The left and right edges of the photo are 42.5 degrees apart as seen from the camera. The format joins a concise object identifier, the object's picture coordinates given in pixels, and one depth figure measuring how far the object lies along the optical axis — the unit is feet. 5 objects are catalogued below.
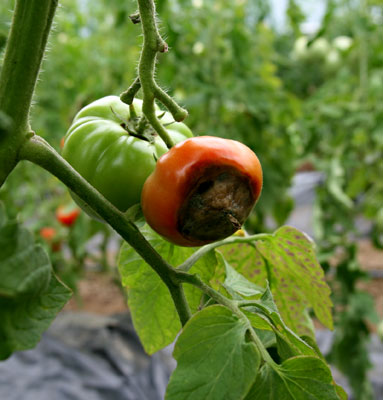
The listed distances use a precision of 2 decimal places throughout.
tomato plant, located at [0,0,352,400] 1.06
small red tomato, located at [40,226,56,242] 8.32
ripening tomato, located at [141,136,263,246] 1.27
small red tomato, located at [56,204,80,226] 7.60
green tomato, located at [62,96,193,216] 1.55
